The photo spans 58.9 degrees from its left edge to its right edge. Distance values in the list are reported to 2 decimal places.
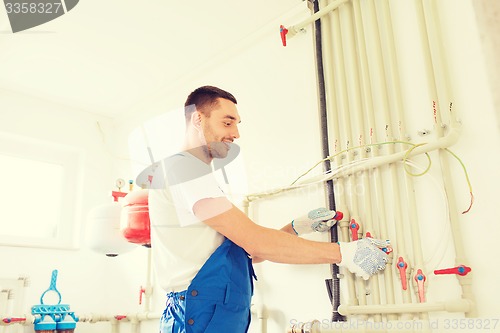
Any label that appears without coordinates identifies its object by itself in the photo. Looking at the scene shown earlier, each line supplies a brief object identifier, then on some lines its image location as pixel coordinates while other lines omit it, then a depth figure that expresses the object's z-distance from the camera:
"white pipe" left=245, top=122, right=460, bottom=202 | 1.63
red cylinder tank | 2.37
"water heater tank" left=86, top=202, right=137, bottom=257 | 2.74
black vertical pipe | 1.85
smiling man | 1.52
